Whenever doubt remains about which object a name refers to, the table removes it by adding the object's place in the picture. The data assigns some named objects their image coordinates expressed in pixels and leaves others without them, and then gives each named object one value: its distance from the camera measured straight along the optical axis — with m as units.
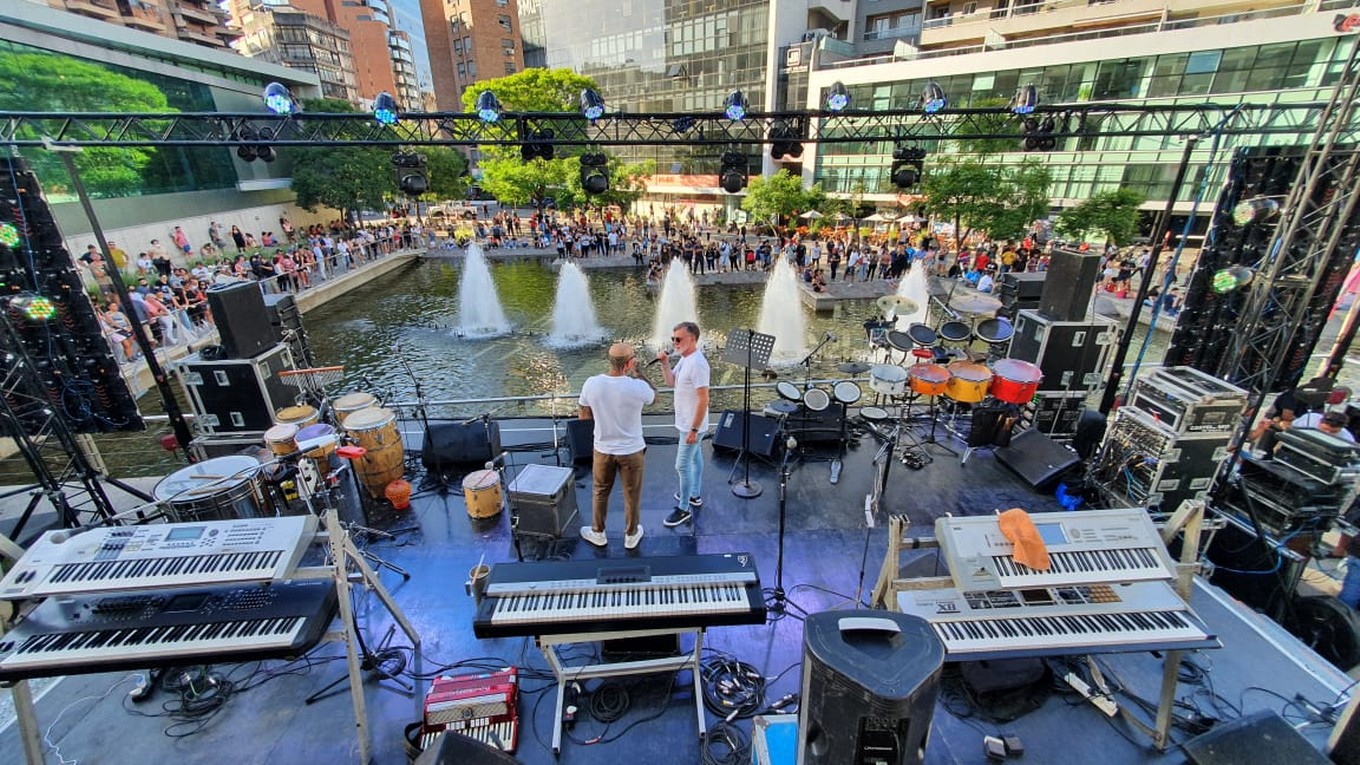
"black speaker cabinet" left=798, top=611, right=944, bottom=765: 1.83
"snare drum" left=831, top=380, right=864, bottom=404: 5.99
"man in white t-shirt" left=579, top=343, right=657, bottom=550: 4.07
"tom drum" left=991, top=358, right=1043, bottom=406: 6.04
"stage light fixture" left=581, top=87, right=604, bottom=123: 7.70
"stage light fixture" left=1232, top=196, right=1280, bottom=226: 6.27
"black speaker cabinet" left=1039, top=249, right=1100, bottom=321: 6.43
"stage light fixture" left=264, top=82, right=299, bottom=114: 6.87
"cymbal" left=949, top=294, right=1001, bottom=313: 8.78
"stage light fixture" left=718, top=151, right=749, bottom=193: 9.62
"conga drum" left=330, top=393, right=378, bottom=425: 5.99
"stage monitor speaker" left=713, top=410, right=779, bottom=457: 6.37
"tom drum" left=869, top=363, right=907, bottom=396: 6.23
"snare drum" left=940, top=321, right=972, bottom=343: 6.76
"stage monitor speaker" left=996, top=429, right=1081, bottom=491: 5.97
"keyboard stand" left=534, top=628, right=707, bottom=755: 3.38
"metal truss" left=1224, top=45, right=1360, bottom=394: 5.91
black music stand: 5.43
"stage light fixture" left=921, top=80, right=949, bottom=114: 7.77
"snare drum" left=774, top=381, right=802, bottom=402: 5.93
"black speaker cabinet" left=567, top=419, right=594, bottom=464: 6.32
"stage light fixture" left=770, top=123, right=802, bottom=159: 8.54
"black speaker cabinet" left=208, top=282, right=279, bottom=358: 5.89
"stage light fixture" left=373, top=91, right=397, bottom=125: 7.15
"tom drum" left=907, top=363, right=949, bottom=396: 6.12
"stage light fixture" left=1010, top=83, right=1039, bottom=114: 7.58
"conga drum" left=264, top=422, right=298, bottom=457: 5.46
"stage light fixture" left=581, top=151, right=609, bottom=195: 9.55
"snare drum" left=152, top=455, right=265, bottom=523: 4.24
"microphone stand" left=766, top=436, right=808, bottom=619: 4.28
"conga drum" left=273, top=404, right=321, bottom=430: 6.00
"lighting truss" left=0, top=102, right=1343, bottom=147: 6.14
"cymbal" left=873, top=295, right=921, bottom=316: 9.13
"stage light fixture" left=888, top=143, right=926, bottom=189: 9.33
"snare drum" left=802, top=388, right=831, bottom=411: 6.15
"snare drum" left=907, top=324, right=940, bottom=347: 6.76
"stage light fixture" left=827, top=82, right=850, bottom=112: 8.09
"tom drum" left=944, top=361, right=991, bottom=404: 6.04
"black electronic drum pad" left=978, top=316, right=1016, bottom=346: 6.82
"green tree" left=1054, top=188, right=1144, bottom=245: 17.69
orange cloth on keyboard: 3.08
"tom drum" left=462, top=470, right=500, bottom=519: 5.29
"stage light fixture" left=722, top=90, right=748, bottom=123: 7.74
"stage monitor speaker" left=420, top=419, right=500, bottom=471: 6.28
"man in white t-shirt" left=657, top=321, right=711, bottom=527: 4.57
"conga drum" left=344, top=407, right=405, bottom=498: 5.46
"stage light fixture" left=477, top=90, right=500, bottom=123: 7.46
